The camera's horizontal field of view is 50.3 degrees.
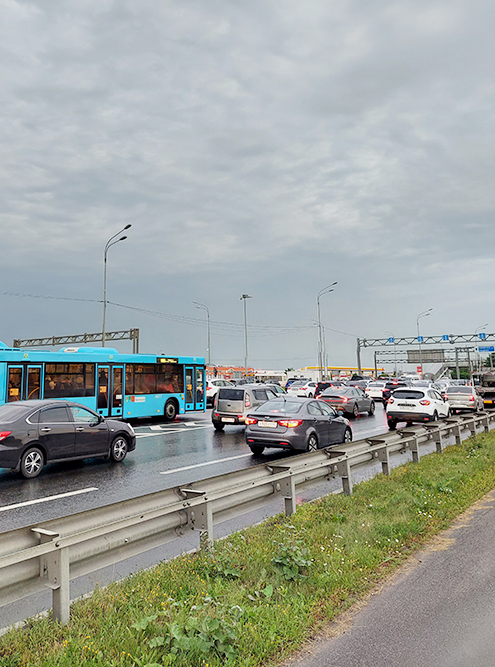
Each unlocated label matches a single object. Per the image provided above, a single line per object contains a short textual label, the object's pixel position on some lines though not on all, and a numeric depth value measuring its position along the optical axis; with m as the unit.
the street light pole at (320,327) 66.61
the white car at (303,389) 47.72
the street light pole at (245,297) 66.85
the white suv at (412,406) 20.88
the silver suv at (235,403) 19.38
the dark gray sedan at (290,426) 12.90
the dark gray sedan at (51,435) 10.55
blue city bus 17.42
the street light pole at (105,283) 36.00
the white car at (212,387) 36.38
